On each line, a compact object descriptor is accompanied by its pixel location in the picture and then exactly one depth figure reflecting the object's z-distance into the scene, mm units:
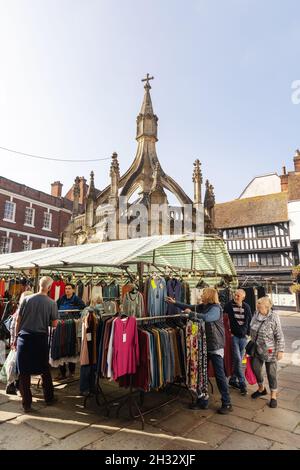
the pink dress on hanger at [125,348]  4031
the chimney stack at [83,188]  31906
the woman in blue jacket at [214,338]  4551
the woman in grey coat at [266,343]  4918
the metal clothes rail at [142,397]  4176
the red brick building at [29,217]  24562
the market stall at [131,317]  4219
